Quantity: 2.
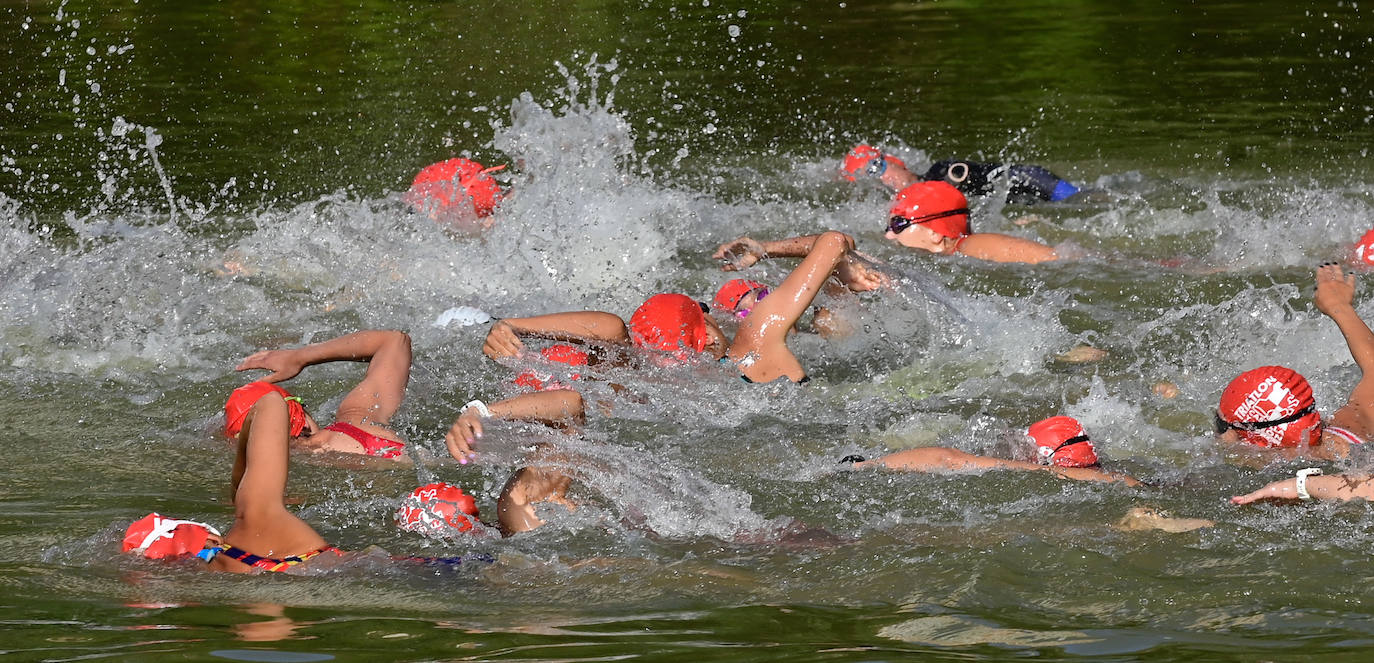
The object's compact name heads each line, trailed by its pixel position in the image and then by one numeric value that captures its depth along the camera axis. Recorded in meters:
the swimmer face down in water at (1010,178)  23.55
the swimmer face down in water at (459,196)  21.41
